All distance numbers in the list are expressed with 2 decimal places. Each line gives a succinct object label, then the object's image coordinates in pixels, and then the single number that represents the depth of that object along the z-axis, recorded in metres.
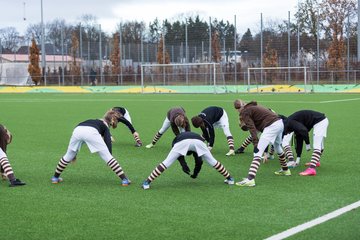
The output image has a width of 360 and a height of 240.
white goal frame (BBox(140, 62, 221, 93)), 50.60
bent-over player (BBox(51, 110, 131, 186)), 9.30
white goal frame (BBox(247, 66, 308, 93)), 45.59
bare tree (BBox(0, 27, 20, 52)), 82.06
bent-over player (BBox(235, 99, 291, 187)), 9.36
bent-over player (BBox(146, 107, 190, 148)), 10.37
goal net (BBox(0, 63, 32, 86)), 63.22
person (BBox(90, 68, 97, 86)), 57.94
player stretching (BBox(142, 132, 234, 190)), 8.92
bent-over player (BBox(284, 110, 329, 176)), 10.55
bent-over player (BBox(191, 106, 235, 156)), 12.77
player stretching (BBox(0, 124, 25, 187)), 9.56
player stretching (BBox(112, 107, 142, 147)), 14.53
